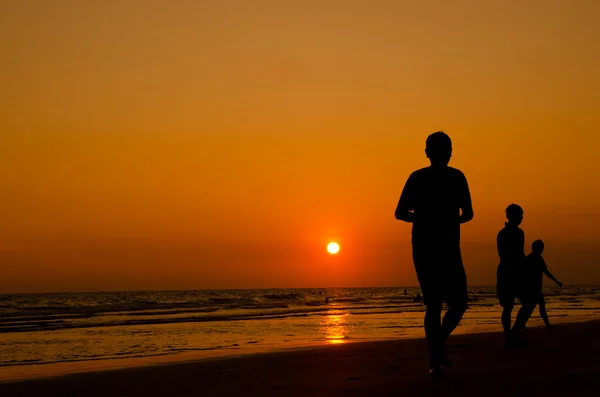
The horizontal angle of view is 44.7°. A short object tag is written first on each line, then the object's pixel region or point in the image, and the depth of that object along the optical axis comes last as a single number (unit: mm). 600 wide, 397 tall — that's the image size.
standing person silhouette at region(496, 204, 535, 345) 9547
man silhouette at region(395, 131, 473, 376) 5891
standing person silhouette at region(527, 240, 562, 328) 10383
